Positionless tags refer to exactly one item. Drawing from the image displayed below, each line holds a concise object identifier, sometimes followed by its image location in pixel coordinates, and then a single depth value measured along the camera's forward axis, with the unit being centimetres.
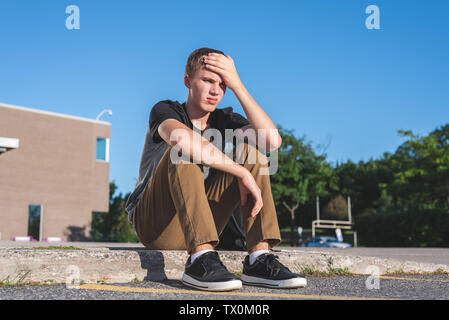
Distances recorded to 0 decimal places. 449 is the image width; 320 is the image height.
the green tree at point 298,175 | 2686
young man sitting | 252
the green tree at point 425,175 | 2566
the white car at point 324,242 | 3234
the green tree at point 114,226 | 3641
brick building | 2620
